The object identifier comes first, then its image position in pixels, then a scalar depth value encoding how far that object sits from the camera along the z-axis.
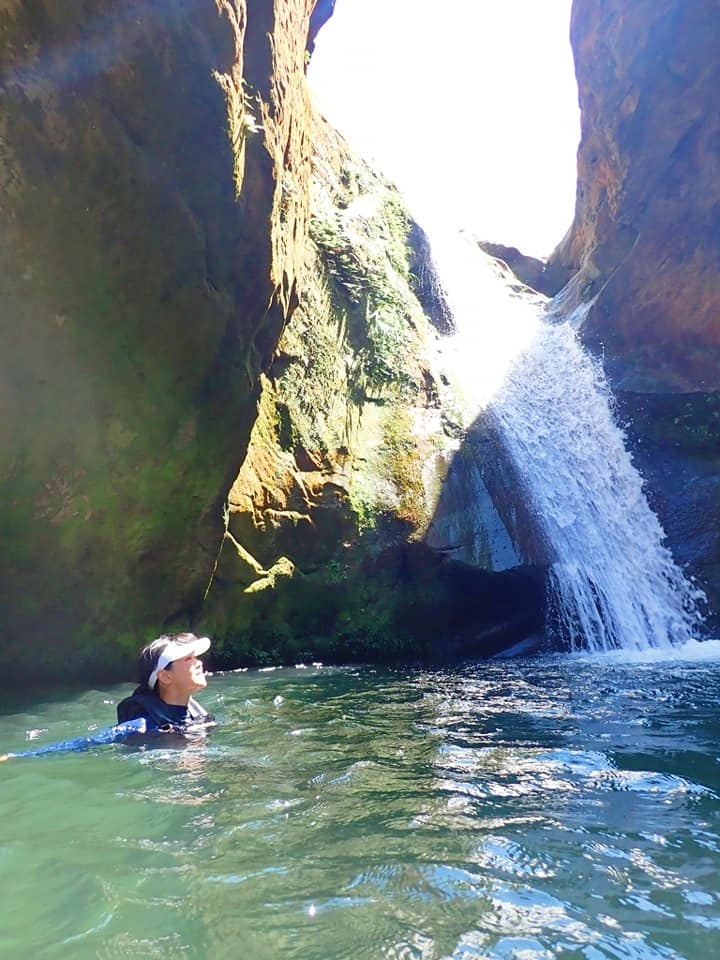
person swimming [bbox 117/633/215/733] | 4.97
